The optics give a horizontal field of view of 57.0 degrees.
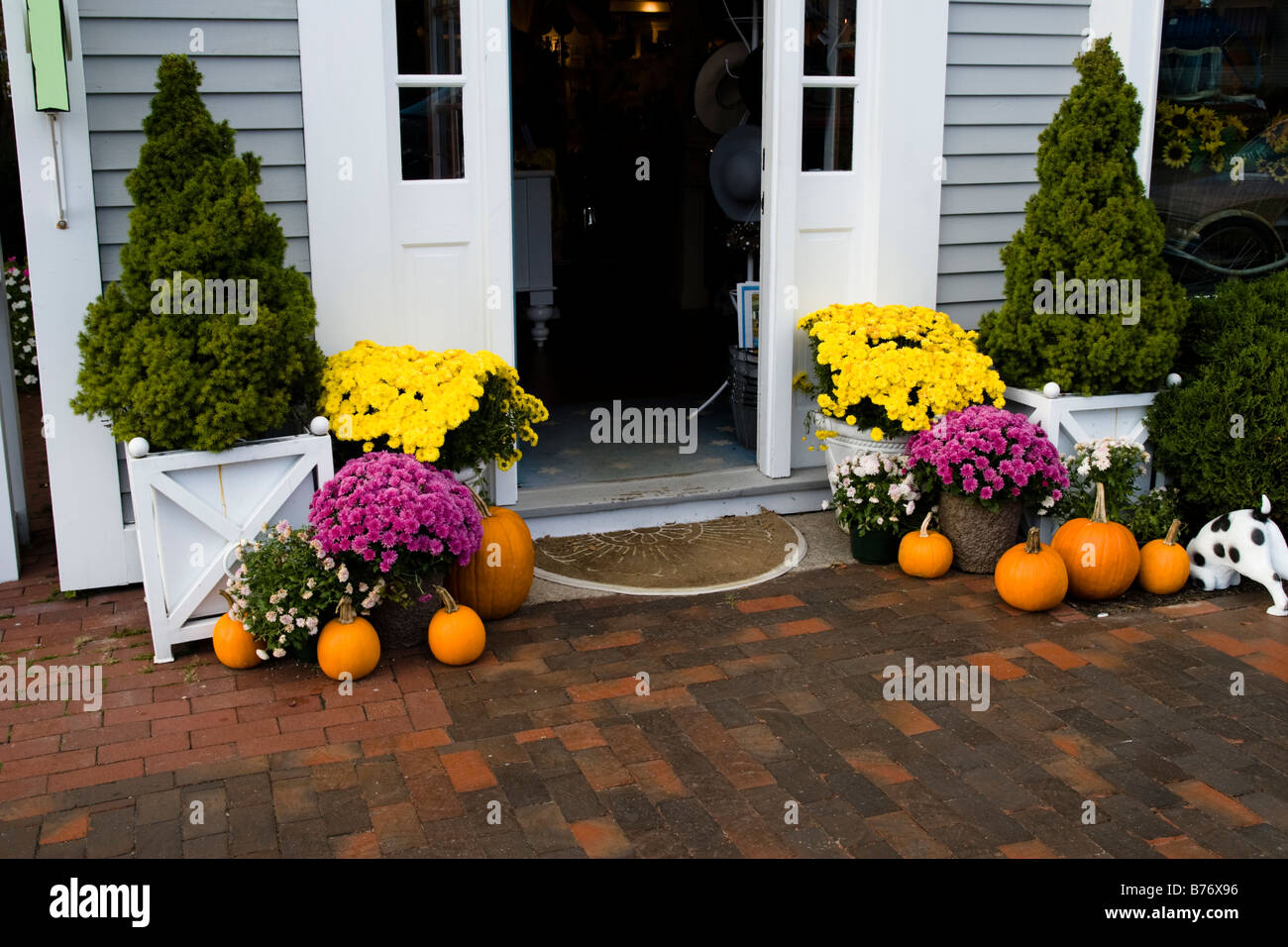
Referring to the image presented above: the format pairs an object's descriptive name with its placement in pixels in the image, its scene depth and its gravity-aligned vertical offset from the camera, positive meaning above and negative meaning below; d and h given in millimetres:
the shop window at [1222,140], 5879 +447
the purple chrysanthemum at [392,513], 3805 -898
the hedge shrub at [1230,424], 4633 -768
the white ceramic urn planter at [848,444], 5012 -886
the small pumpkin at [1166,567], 4594 -1277
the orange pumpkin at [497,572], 4242 -1196
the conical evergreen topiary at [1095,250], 4777 -78
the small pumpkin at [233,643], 3939 -1340
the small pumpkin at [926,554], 4734 -1266
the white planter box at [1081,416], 4926 -767
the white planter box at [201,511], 3949 -931
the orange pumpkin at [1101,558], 4449 -1208
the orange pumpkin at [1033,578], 4367 -1257
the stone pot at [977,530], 4730 -1179
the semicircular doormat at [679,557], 4738 -1340
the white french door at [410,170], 4500 +235
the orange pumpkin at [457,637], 3951 -1325
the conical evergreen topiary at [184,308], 3875 -246
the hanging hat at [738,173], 6207 +300
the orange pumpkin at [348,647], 3834 -1317
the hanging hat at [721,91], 7133 +839
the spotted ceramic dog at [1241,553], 4461 -1215
